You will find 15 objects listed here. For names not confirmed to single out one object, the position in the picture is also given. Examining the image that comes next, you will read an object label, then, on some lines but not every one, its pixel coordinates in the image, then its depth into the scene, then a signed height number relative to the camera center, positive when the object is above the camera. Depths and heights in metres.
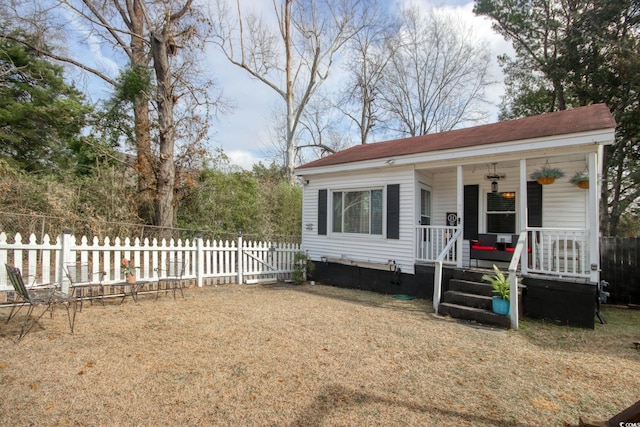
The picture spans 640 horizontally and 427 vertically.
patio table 6.03 -1.28
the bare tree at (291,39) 17.44 +10.09
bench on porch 6.76 -0.44
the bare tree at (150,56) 8.95 +5.35
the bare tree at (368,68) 20.47 +10.71
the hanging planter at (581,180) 6.38 +0.94
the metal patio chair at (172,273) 6.68 -1.03
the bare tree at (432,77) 21.50 +10.14
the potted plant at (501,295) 5.26 -1.09
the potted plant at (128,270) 6.05 -0.91
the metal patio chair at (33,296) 4.09 -0.98
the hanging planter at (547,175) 6.39 +1.03
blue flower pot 5.24 -1.24
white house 5.68 +0.51
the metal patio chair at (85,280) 5.45 -0.99
